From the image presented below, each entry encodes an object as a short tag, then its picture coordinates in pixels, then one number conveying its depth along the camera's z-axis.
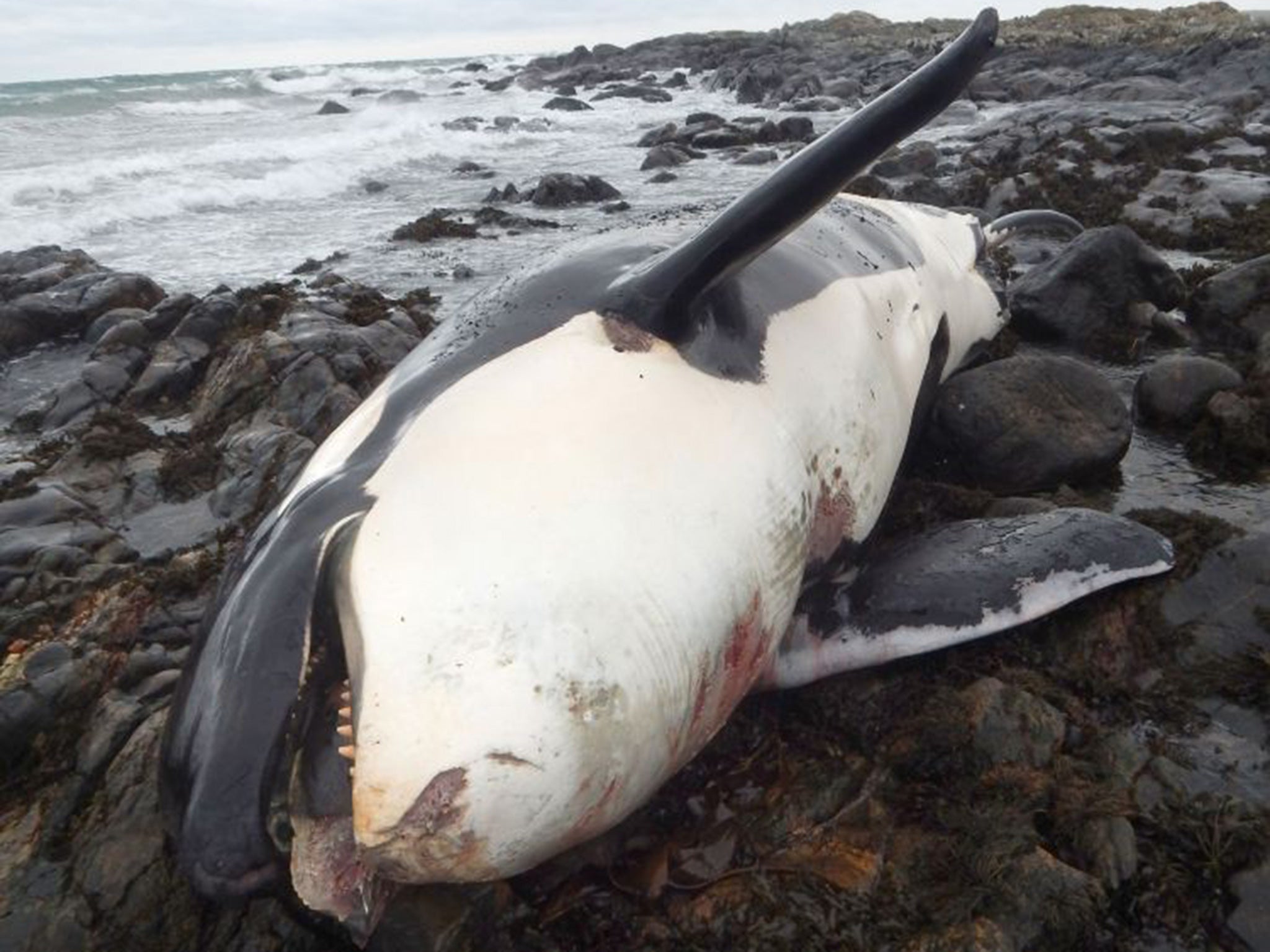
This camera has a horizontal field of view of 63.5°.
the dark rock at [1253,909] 2.45
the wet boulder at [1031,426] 4.59
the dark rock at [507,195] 16.50
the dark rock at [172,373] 7.23
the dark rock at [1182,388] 5.02
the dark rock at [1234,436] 4.56
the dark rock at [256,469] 5.38
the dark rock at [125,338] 7.92
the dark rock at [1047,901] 2.51
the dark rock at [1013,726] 3.01
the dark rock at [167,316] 8.27
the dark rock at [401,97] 44.72
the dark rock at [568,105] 35.95
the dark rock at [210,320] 7.83
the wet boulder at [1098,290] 6.39
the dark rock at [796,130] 21.89
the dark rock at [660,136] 22.98
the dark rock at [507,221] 14.09
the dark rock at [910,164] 14.57
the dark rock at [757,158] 18.98
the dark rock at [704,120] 24.28
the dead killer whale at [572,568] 2.15
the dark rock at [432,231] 13.48
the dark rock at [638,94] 37.53
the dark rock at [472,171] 21.05
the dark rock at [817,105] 28.30
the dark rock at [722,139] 21.61
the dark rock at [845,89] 31.42
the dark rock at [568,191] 15.78
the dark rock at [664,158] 19.30
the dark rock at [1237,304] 5.91
